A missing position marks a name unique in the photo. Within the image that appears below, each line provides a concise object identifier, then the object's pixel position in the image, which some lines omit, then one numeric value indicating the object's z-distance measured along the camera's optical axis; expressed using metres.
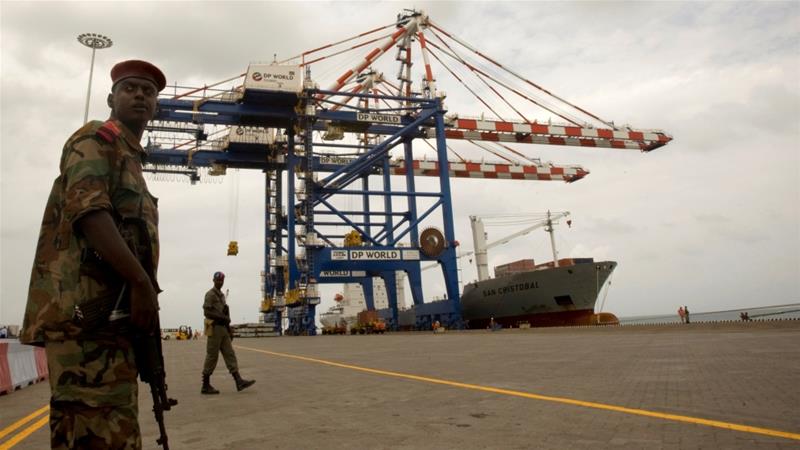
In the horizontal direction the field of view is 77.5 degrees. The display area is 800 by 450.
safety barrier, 8.27
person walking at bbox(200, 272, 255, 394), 6.81
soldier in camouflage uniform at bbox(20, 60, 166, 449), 1.80
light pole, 19.19
